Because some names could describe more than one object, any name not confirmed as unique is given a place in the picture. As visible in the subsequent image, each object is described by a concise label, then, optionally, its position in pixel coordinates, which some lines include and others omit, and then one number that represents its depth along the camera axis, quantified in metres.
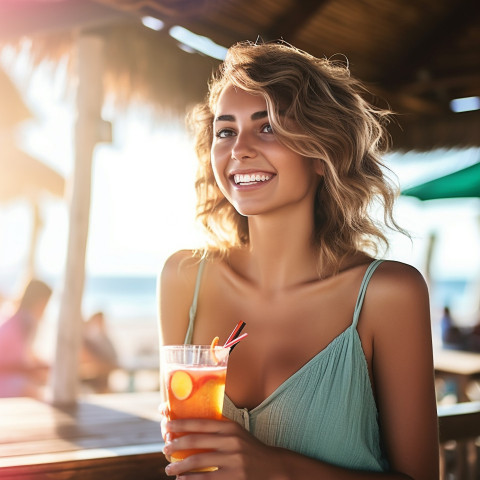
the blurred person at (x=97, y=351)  5.21
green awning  4.94
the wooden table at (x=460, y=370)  4.41
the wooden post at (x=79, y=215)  3.54
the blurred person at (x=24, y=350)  4.09
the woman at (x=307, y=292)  1.49
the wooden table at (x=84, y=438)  1.59
